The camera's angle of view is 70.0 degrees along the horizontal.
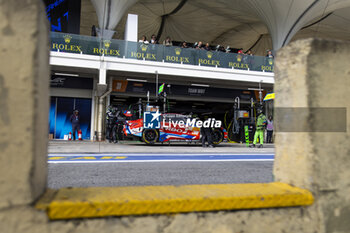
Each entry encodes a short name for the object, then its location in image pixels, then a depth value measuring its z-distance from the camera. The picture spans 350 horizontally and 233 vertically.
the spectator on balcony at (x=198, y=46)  17.98
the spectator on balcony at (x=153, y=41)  17.40
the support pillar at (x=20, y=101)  1.19
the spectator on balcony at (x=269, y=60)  18.53
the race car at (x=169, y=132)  11.83
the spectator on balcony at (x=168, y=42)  17.30
